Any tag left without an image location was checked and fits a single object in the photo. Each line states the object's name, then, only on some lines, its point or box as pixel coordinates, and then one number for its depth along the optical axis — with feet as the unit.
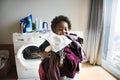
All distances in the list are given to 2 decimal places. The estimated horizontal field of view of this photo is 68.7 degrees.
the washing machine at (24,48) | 4.96
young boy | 2.42
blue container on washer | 5.39
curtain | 5.95
